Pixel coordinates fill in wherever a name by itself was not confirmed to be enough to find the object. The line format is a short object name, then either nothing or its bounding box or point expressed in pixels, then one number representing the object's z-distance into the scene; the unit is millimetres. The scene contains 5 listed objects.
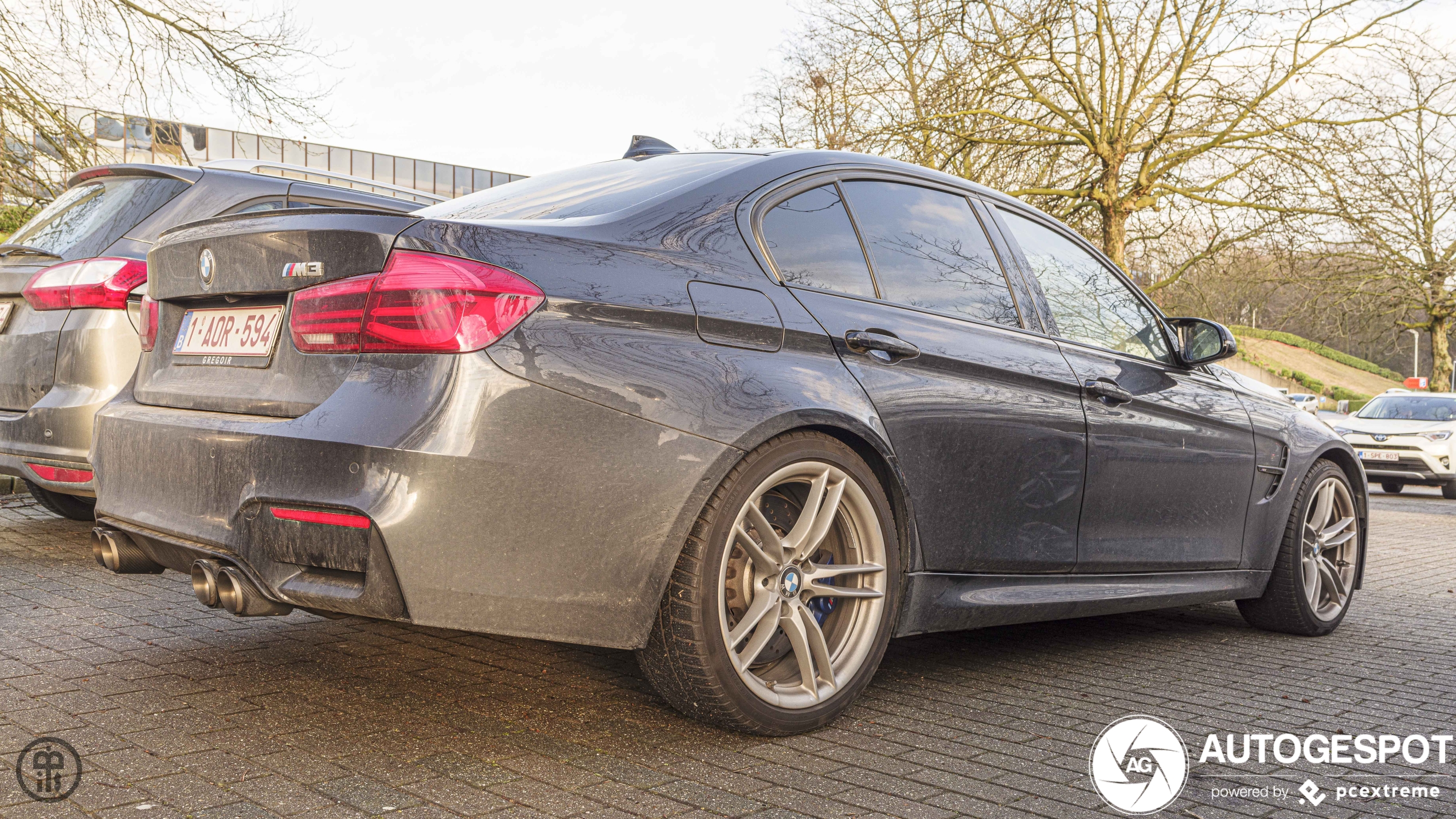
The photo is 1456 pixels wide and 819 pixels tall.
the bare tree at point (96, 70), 12789
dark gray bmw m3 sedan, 2668
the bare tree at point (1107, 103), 16078
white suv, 17000
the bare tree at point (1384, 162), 15836
